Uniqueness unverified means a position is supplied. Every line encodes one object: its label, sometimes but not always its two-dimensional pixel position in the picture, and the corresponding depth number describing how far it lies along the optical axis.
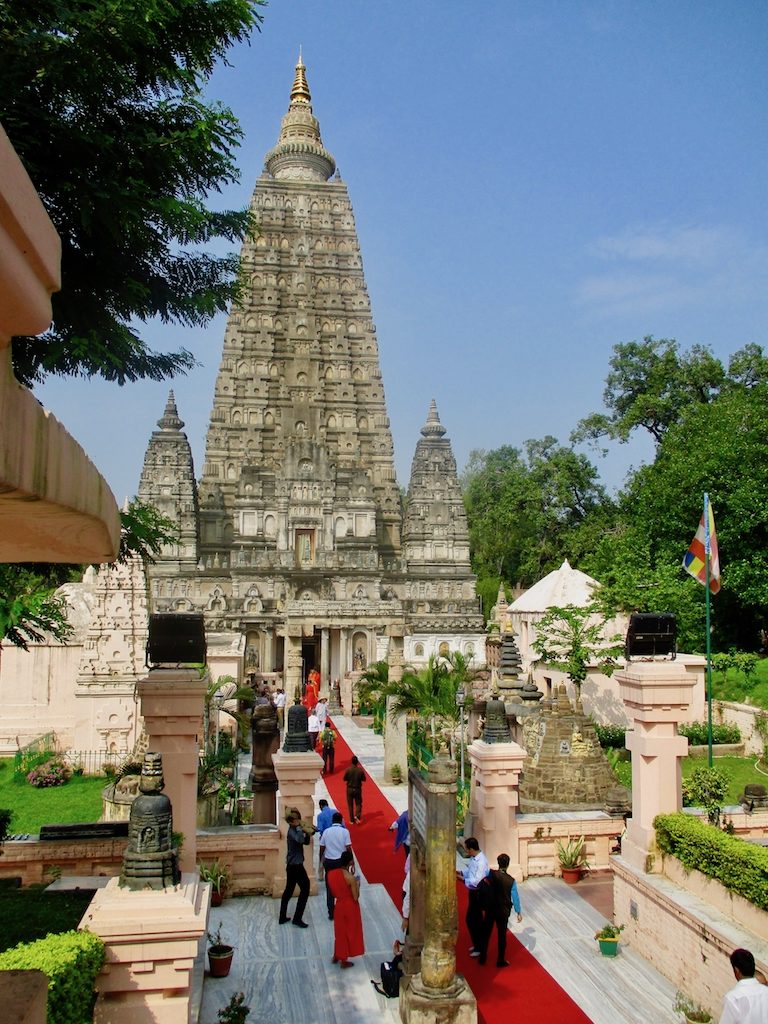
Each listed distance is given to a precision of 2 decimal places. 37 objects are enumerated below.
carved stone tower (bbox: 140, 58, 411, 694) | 41.97
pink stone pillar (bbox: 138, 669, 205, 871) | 8.76
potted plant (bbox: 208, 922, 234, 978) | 8.71
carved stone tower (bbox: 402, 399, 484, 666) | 43.69
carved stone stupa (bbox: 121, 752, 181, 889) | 5.68
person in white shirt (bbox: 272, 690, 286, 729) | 25.54
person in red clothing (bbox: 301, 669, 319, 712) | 27.30
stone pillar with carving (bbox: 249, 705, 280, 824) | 13.24
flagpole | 16.77
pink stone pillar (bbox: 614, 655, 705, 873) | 9.71
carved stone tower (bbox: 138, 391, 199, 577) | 44.44
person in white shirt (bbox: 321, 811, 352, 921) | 9.71
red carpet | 7.98
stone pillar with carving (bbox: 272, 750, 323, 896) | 11.47
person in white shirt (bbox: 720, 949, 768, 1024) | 5.62
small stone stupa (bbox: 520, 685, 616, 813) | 15.20
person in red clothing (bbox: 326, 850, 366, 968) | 9.00
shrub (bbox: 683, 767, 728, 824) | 10.22
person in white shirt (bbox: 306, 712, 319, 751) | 20.22
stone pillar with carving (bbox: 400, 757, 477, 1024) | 7.48
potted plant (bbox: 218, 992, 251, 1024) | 7.18
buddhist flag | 16.97
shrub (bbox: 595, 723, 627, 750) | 22.86
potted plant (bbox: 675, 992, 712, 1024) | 7.37
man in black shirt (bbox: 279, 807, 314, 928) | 10.25
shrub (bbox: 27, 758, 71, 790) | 17.98
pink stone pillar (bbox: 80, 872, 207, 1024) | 5.40
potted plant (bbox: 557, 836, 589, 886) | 11.88
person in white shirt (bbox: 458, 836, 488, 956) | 9.16
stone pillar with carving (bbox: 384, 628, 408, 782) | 18.61
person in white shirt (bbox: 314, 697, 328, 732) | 21.44
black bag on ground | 8.41
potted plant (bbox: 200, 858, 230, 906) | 10.87
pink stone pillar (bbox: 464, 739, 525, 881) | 11.90
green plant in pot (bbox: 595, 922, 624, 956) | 9.35
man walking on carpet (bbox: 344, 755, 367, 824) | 15.15
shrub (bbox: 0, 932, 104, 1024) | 4.76
